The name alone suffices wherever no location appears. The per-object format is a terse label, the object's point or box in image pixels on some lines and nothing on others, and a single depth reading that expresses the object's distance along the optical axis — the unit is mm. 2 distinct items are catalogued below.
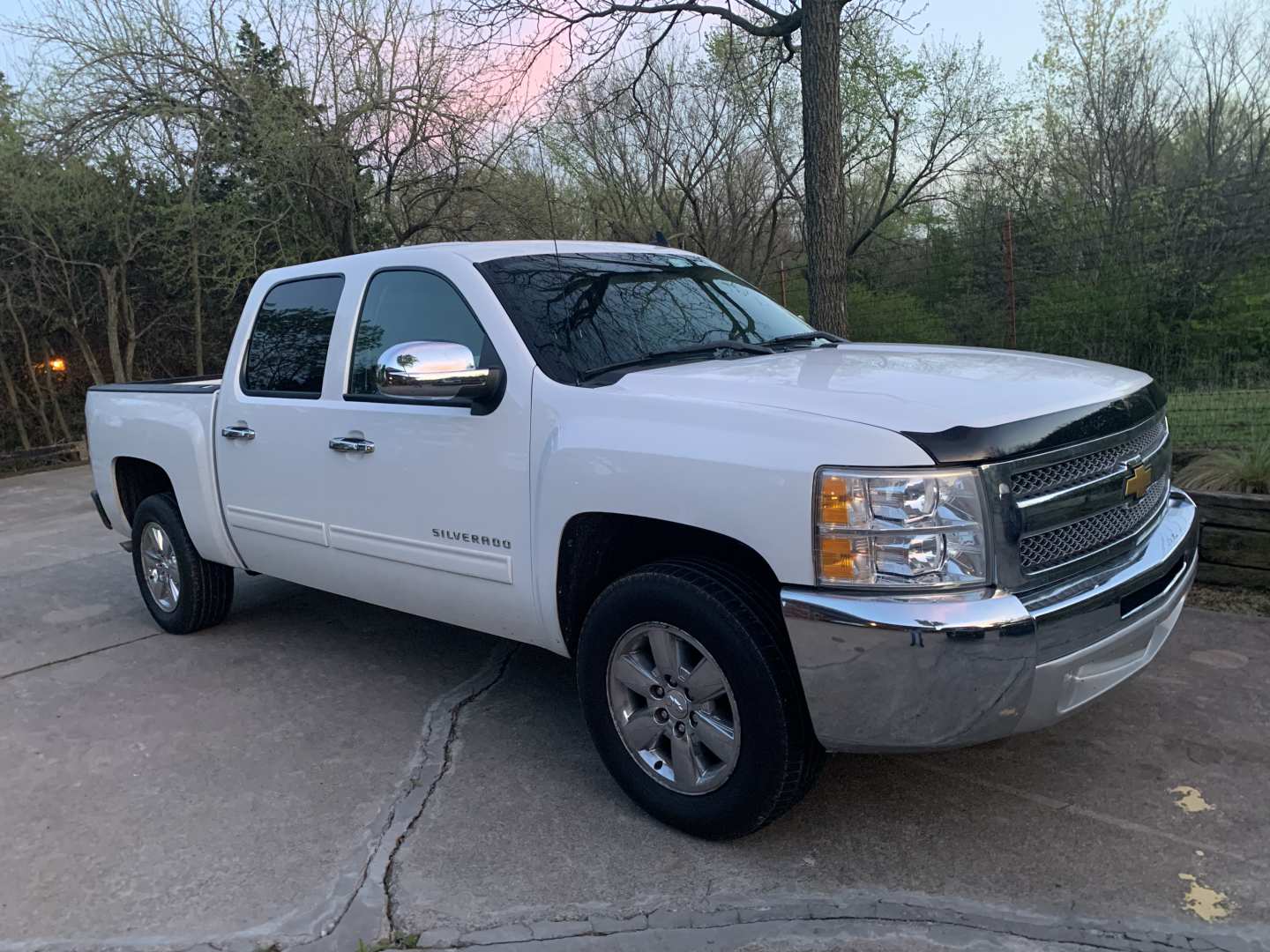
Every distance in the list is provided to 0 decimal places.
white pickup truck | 2580
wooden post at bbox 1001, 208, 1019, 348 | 8789
